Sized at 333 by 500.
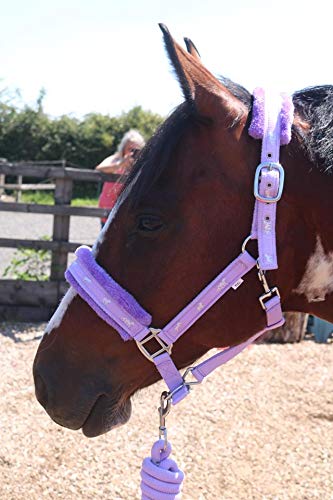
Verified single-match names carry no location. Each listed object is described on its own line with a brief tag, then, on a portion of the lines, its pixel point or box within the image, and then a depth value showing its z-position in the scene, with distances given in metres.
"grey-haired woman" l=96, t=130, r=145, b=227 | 6.69
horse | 1.63
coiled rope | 1.76
